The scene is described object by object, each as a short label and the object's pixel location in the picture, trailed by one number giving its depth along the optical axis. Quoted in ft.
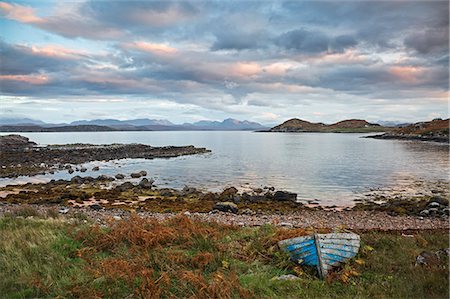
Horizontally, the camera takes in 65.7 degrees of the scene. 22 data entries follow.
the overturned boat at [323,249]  28.84
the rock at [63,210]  70.28
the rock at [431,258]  29.32
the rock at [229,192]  99.48
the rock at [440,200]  83.89
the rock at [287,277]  27.05
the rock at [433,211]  76.20
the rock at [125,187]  109.34
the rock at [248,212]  78.62
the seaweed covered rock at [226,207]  80.43
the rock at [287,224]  57.06
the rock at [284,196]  95.45
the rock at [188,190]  104.14
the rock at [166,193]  102.73
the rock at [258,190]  106.11
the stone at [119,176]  135.19
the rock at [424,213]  75.84
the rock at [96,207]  80.38
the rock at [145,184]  114.26
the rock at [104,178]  129.70
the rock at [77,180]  122.31
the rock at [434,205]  80.91
